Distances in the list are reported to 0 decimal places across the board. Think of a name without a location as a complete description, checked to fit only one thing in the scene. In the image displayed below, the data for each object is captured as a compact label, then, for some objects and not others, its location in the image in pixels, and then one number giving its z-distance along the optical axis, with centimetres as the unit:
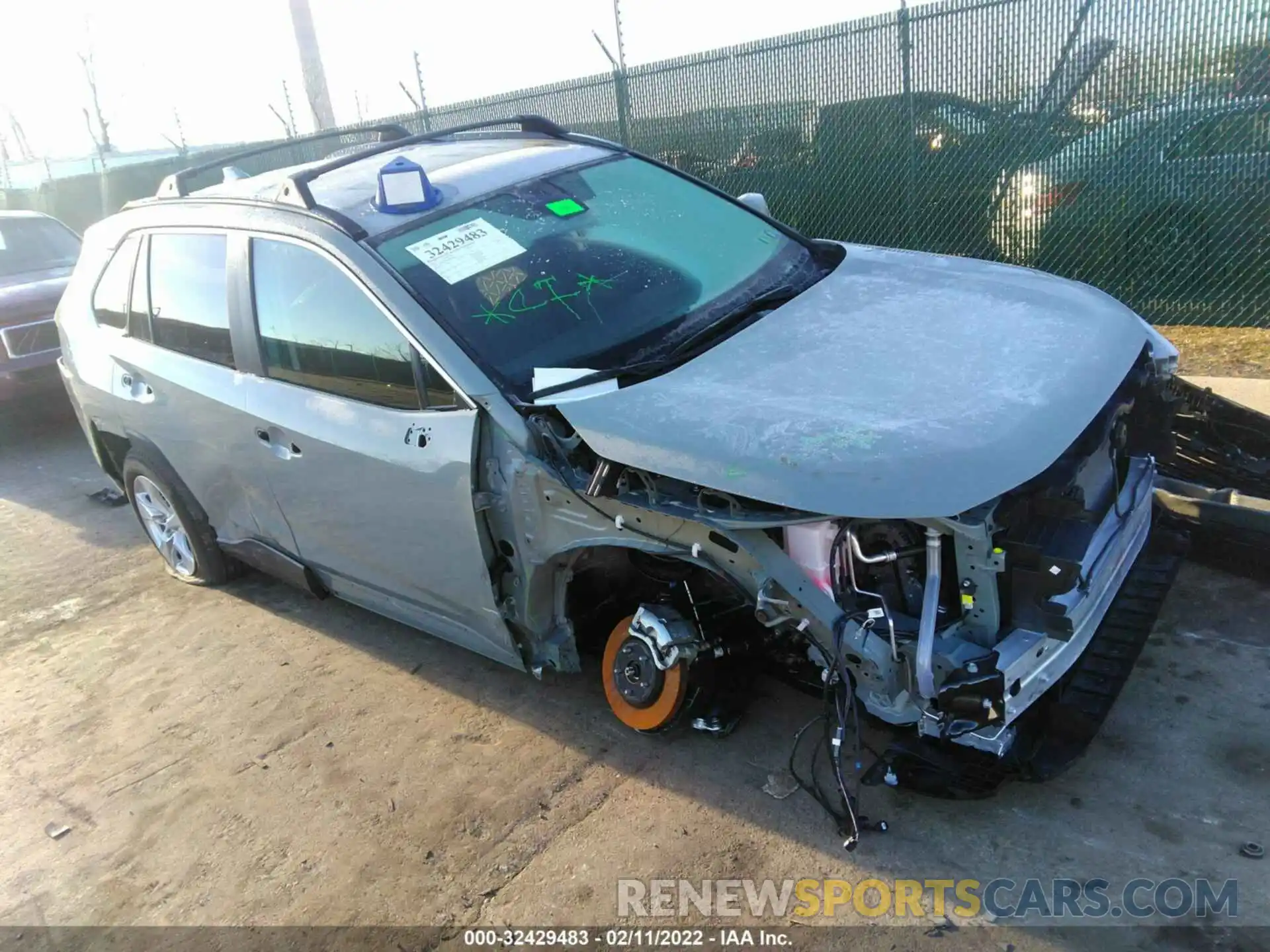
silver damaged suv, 253
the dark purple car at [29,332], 755
